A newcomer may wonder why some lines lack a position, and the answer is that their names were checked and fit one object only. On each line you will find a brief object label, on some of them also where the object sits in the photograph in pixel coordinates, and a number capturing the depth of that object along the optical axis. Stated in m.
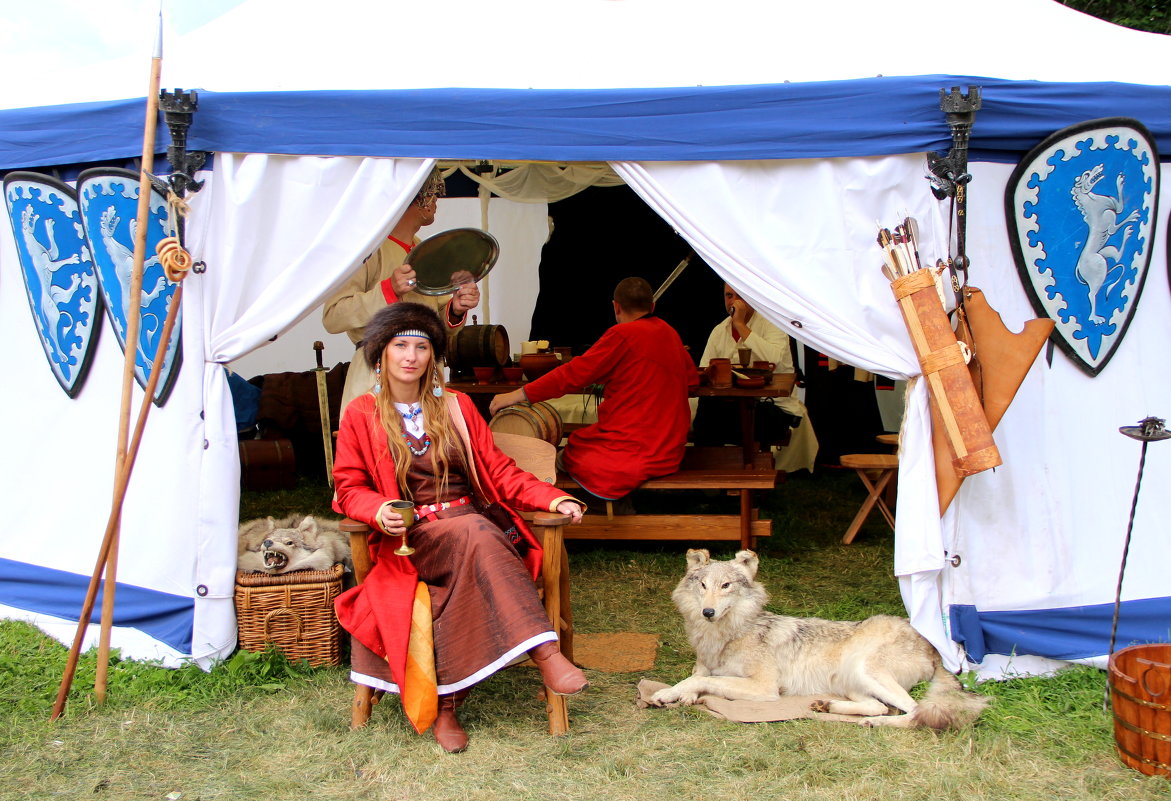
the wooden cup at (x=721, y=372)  5.90
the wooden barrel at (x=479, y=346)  6.23
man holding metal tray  4.32
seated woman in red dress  3.39
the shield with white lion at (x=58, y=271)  4.09
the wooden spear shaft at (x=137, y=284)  3.50
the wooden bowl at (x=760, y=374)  5.98
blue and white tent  3.75
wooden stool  5.65
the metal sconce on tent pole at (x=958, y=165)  3.57
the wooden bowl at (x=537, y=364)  6.11
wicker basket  3.93
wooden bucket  3.01
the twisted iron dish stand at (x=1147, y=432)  3.24
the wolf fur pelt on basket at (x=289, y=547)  3.97
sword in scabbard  5.50
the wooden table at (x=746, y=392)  5.80
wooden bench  5.25
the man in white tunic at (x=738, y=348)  6.96
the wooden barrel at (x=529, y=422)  5.10
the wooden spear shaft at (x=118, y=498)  3.50
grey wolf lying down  3.64
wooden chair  3.47
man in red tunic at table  5.29
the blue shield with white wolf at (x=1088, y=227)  3.77
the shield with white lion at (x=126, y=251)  3.91
